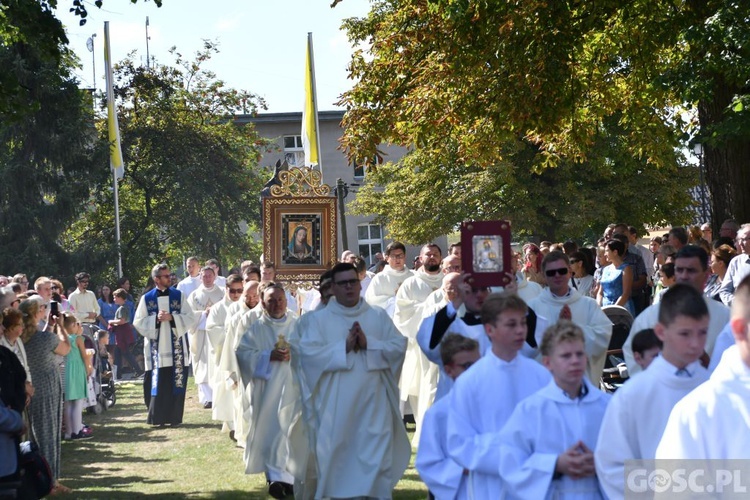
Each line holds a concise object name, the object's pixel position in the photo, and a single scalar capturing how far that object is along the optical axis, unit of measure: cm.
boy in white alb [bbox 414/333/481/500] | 686
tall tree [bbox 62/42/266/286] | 4119
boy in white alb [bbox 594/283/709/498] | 530
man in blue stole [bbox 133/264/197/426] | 1711
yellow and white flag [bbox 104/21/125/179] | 3192
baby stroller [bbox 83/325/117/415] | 1794
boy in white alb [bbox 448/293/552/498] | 666
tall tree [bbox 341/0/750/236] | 1501
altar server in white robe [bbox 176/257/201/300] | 2028
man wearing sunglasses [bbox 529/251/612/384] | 1009
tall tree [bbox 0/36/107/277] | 3334
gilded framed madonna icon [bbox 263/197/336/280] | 1747
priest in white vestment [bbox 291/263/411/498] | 983
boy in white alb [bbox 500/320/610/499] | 578
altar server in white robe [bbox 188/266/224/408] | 1875
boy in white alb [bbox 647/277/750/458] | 437
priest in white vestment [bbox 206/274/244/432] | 1563
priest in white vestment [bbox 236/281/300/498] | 1160
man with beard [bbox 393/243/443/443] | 1426
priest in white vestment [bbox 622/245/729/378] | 808
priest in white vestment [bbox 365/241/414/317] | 1573
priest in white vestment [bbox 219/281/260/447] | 1364
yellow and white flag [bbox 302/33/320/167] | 2434
